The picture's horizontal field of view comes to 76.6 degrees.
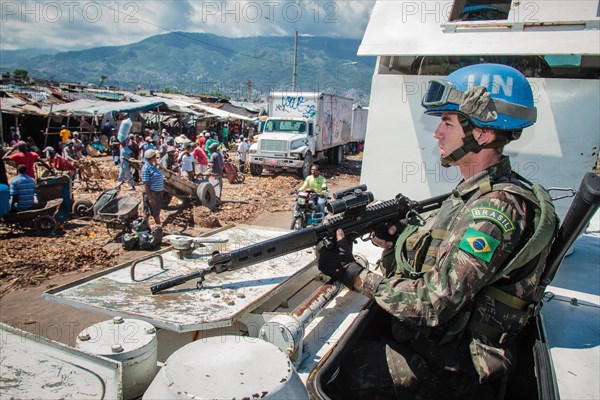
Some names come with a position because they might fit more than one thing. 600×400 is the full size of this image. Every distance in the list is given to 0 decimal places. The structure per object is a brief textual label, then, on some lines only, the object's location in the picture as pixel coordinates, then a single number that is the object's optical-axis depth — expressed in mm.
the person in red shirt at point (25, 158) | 9620
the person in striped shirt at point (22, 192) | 8062
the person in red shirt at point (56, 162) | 12266
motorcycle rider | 9531
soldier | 1572
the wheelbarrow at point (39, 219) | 8078
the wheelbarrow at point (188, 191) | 10484
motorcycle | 9227
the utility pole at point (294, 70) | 25047
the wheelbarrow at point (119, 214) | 8719
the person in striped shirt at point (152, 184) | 9062
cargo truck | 17125
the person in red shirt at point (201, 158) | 13625
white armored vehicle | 1433
